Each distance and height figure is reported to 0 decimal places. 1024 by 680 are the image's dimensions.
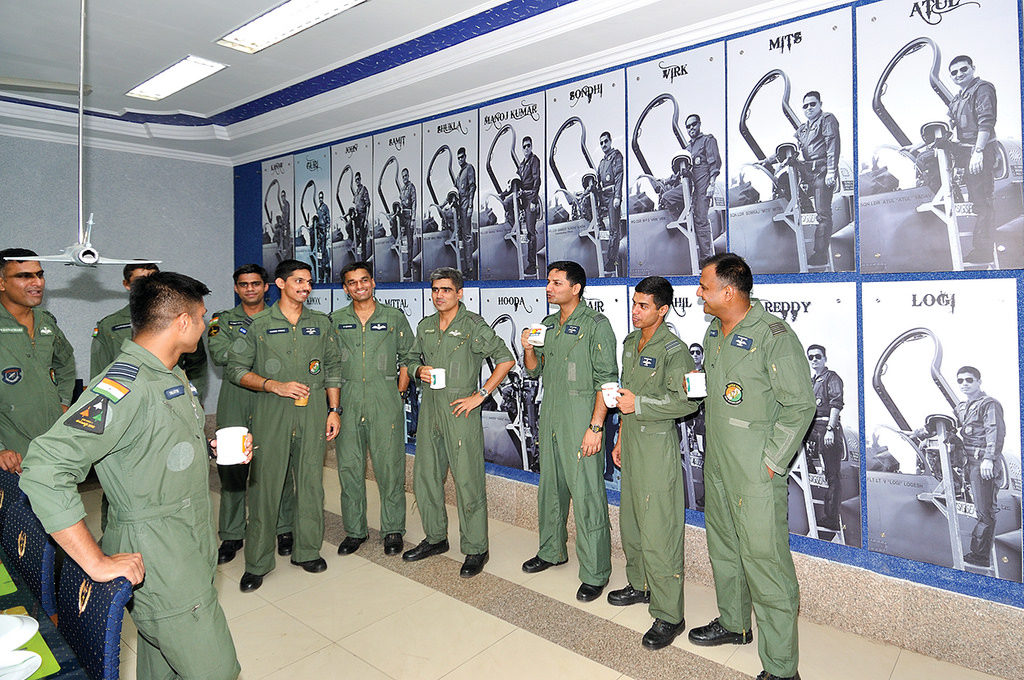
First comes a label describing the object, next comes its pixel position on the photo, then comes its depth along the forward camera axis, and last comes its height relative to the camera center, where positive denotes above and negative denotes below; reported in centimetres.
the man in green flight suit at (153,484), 148 -36
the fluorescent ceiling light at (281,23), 333 +189
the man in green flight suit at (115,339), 404 +6
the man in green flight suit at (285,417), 339 -40
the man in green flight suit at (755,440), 234 -40
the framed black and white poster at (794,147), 281 +94
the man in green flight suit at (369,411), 368 -40
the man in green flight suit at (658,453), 275 -52
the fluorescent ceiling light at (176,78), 420 +199
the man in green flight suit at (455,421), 351 -45
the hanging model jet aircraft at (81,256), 215 +34
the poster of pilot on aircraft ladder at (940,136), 242 +85
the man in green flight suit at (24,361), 337 -6
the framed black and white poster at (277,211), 597 +137
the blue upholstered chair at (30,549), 172 -59
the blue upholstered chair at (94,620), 133 -63
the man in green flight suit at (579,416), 314 -39
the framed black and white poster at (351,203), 525 +127
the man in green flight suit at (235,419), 366 -48
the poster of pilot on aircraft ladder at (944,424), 246 -37
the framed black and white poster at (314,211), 562 +128
